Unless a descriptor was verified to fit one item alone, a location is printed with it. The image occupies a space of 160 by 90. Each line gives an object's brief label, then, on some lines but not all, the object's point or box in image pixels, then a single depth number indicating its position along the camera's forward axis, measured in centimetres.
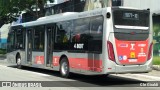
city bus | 1521
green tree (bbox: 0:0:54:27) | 3981
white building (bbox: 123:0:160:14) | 2491
